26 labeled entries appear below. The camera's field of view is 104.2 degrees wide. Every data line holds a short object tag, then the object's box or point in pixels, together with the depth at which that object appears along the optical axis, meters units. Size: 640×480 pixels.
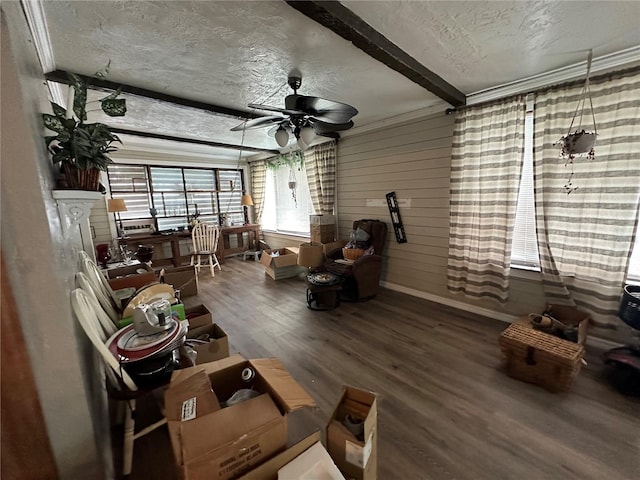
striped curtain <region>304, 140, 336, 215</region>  4.46
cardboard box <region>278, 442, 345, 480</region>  0.93
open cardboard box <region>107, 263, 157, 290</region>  2.73
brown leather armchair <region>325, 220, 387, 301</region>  3.35
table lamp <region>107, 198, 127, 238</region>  4.26
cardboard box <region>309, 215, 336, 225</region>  4.27
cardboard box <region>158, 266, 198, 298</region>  3.70
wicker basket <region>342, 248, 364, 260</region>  3.59
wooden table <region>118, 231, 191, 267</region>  4.81
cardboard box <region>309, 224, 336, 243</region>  4.22
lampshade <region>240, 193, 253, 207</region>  6.05
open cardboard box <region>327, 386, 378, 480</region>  1.03
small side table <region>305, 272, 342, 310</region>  3.12
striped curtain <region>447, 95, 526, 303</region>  2.53
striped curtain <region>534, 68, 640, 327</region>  1.98
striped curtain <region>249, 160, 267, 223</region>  6.30
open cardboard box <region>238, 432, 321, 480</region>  0.94
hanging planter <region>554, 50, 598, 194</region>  1.91
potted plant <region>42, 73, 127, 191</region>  1.21
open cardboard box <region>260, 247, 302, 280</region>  4.43
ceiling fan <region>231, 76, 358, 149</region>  2.07
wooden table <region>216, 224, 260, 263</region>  5.88
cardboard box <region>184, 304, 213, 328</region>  2.16
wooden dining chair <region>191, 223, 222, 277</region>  4.81
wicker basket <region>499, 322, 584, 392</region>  1.75
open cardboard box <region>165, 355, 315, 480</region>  0.89
